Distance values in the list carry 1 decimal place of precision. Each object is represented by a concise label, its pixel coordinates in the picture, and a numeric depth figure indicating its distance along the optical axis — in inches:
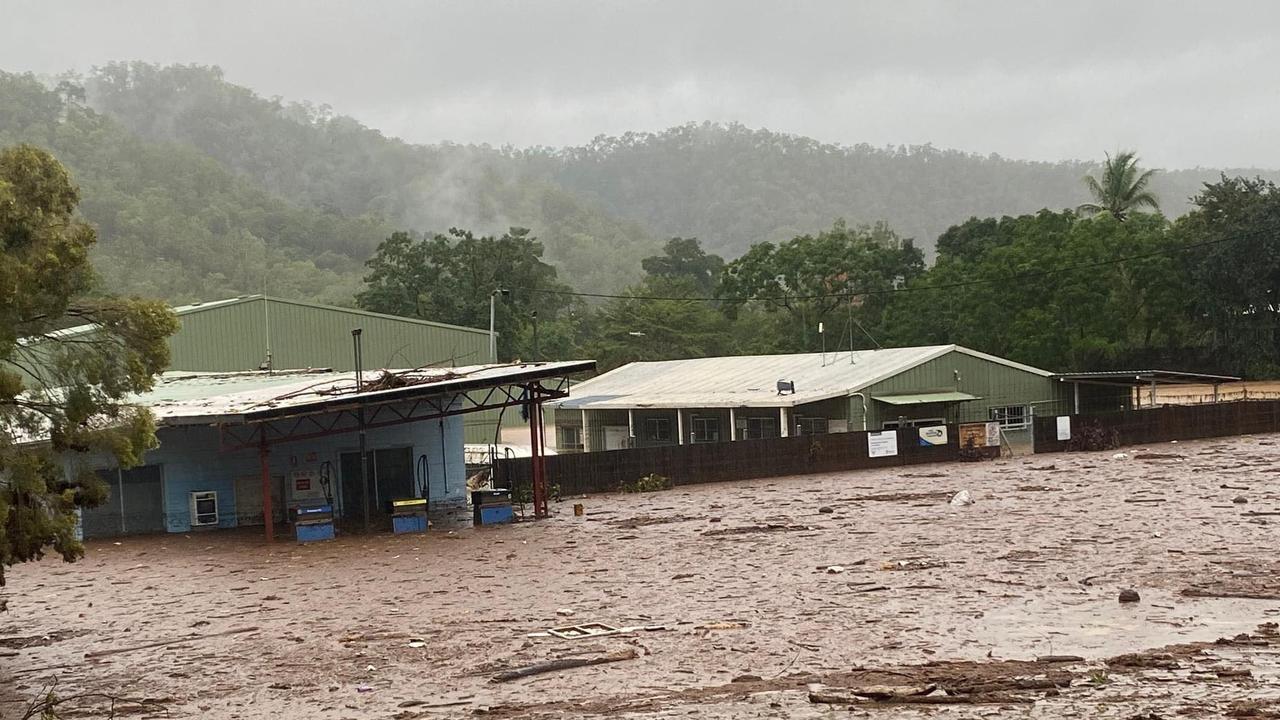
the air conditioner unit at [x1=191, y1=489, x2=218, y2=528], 1336.1
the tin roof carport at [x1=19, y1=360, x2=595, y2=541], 1158.3
